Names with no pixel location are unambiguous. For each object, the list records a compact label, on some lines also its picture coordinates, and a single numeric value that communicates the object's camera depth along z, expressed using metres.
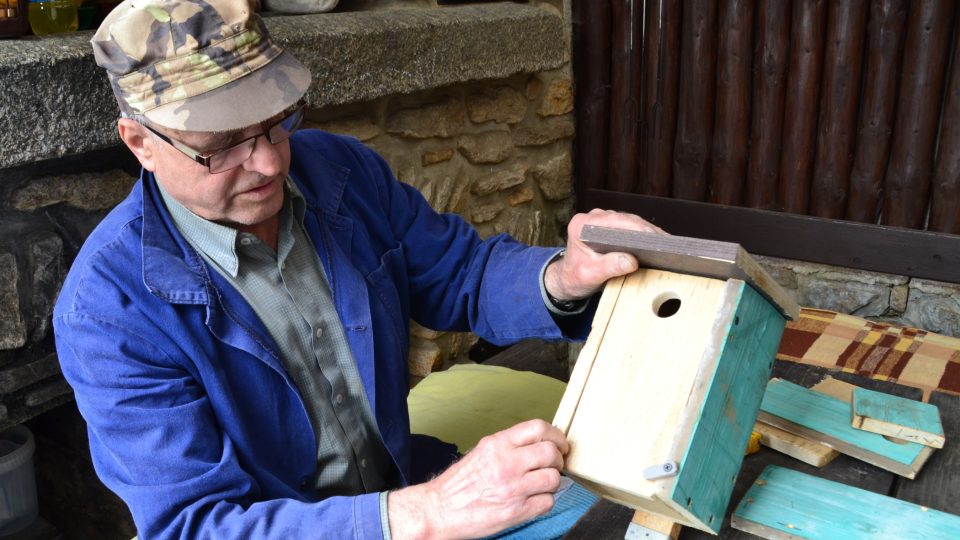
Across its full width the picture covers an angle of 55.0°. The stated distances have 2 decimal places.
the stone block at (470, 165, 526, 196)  3.39
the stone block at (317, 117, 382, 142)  2.78
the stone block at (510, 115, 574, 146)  3.56
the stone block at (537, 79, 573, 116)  3.66
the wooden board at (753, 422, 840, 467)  1.53
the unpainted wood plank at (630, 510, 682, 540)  1.33
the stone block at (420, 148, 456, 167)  3.14
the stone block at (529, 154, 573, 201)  3.71
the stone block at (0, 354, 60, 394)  2.04
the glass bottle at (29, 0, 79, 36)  2.17
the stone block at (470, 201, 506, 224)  3.41
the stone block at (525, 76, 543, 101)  3.57
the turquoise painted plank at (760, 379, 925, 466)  1.53
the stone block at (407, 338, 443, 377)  3.18
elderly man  1.37
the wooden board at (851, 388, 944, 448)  1.55
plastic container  2.38
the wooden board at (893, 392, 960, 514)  1.43
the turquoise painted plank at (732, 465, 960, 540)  1.32
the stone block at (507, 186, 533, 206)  3.59
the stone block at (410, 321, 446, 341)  3.17
